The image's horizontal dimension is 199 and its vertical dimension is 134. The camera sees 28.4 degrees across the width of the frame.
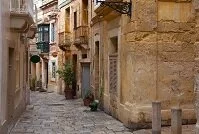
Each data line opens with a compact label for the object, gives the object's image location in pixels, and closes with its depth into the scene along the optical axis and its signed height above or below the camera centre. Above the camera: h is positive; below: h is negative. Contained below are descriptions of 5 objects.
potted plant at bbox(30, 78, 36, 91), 32.88 -2.36
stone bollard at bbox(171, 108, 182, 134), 7.83 -1.33
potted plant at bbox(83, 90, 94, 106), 18.19 -2.01
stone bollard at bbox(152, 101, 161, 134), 9.31 -1.49
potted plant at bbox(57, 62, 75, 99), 22.91 -1.13
